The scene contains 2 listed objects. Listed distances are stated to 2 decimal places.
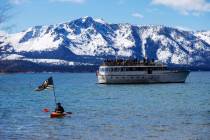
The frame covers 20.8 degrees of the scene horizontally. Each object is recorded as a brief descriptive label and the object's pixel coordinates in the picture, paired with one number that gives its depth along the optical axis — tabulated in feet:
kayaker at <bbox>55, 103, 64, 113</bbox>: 215.51
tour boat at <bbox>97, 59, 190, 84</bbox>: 506.48
